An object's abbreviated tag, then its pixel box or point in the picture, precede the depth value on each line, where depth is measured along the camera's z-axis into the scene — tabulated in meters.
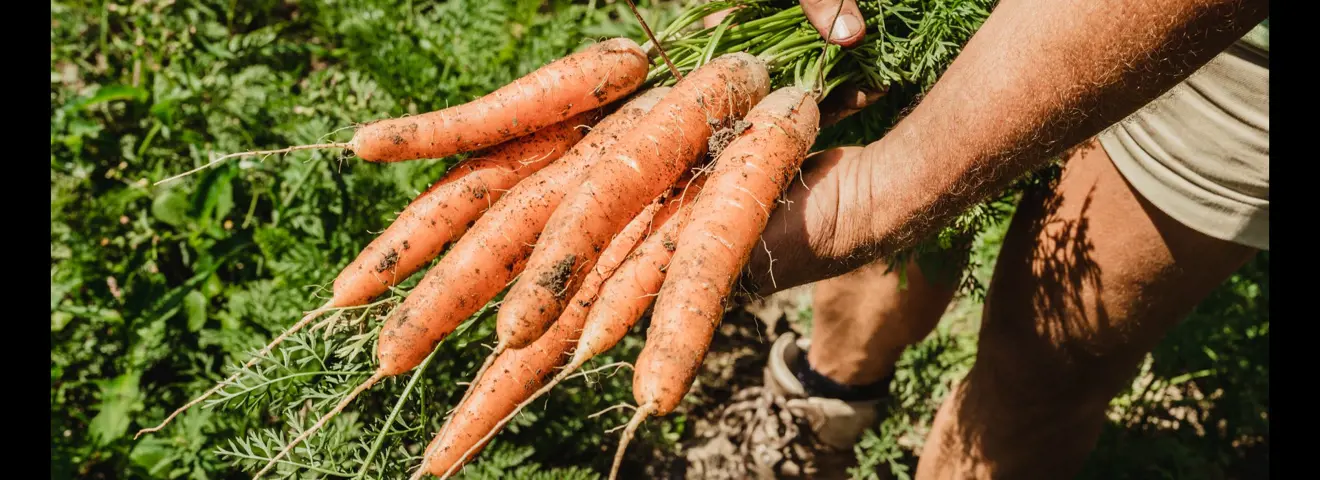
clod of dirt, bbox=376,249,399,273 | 0.84
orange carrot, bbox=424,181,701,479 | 0.79
